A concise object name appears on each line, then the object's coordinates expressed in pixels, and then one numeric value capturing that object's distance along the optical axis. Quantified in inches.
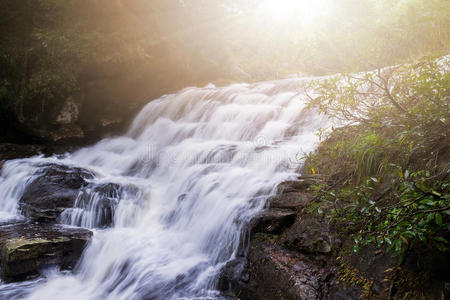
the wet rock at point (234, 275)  143.7
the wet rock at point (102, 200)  233.9
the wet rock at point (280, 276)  120.5
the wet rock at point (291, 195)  159.9
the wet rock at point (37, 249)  178.1
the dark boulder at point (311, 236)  132.6
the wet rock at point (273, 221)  153.4
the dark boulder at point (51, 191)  242.4
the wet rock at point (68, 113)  444.1
